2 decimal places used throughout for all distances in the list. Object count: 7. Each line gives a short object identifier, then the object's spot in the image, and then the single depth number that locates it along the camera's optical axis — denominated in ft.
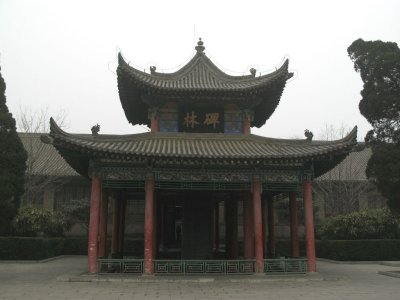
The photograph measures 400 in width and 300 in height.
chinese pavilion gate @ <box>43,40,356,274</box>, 52.03
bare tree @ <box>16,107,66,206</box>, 101.19
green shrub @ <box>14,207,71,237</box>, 84.81
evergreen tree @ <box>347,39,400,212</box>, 56.39
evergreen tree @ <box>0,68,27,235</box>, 53.31
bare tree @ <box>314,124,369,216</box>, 110.02
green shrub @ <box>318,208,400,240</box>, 86.22
